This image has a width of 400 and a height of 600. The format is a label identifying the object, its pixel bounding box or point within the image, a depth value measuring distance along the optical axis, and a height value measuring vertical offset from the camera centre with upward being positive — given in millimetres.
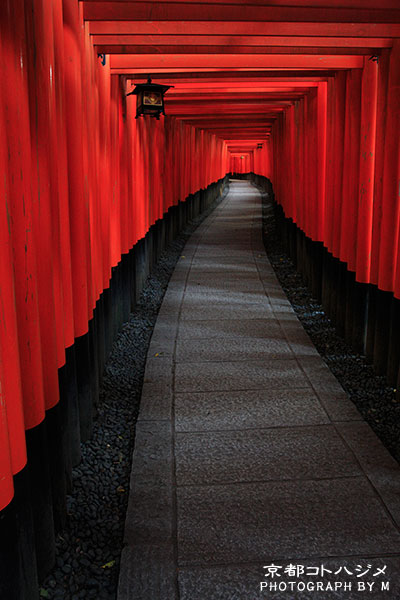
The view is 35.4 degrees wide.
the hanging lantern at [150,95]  7027 +801
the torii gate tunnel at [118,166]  2871 +12
